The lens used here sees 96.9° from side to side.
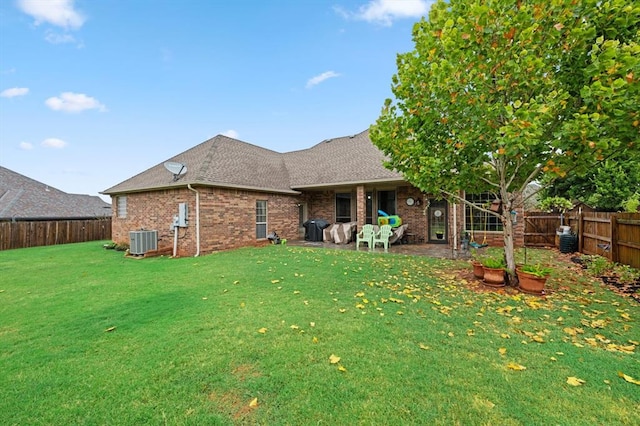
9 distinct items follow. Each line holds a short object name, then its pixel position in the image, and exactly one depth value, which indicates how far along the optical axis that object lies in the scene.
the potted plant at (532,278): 5.16
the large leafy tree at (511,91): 4.16
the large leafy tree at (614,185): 14.38
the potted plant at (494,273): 5.64
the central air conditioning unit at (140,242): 10.78
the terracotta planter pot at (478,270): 6.13
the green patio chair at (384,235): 10.85
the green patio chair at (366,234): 11.22
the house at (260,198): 11.01
